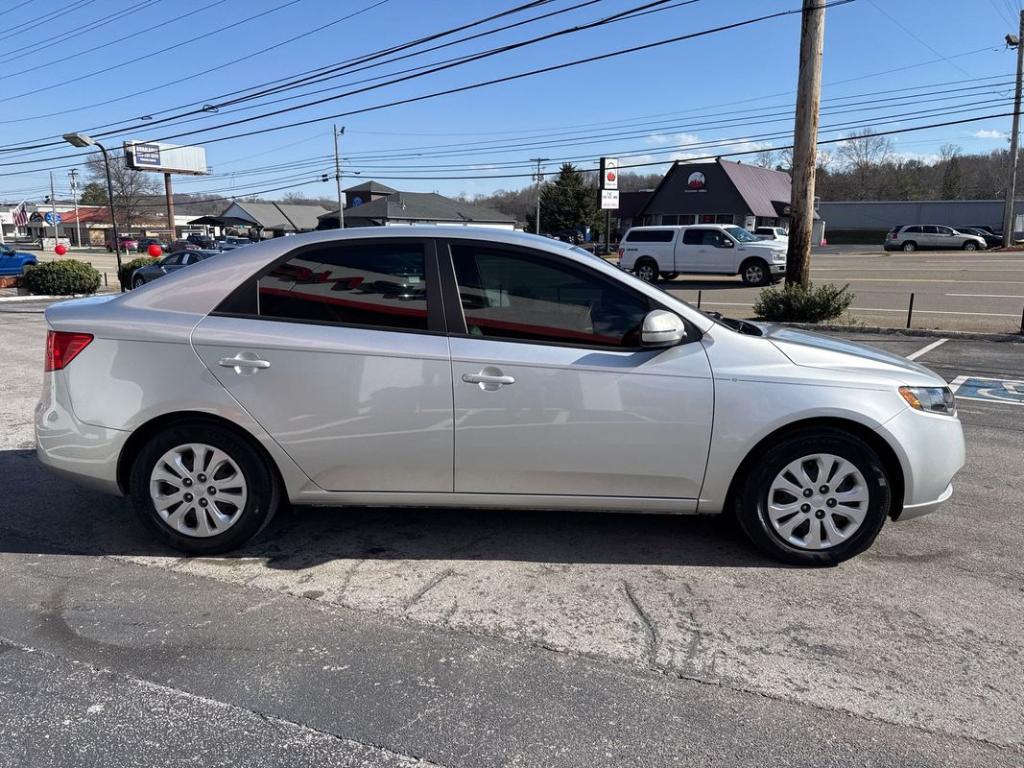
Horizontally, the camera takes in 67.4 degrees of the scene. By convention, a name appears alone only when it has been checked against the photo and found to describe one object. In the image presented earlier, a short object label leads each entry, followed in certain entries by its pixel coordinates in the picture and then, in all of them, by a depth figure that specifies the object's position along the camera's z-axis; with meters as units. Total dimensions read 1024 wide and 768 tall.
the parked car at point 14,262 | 26.88
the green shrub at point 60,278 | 23.55
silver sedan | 3.71
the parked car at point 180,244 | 54.47
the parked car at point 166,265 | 23.73
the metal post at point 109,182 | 24.83
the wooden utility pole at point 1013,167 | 38.91
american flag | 68.32
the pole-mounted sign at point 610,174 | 28.39
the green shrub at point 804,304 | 13.88
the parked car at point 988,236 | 45.79
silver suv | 44.09
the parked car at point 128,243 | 70.94
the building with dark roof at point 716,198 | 52.34
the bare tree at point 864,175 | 98.19
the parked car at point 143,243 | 62.33
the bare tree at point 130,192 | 84.56
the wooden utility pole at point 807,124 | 12.55
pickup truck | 24.41
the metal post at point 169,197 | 84.69
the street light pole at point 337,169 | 51.84
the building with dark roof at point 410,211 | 47.93
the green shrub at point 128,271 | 25.11
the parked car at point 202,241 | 57.66
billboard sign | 81.94
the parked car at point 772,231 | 34.86
